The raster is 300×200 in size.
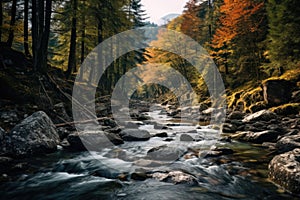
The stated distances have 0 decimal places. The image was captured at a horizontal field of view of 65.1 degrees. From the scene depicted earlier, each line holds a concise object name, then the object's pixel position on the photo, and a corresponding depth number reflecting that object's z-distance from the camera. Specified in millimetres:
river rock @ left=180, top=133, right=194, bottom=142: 11070
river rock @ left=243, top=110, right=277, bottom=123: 13477
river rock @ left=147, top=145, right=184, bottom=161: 7508
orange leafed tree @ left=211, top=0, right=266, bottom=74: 18875
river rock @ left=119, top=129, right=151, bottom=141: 10978
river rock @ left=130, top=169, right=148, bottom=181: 5820
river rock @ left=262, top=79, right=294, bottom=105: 14991
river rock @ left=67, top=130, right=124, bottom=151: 8742
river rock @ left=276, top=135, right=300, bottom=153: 7656
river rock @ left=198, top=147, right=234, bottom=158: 7961
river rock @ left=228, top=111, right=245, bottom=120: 16172
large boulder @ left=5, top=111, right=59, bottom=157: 7395
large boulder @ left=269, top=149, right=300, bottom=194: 4758
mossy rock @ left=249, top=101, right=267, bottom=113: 15894
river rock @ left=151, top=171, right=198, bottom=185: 5562
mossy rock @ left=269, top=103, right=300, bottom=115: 13645
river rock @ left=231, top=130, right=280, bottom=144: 9820
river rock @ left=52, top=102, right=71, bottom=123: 11420
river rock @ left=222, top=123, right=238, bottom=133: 12934
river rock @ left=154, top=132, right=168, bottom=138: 11969
